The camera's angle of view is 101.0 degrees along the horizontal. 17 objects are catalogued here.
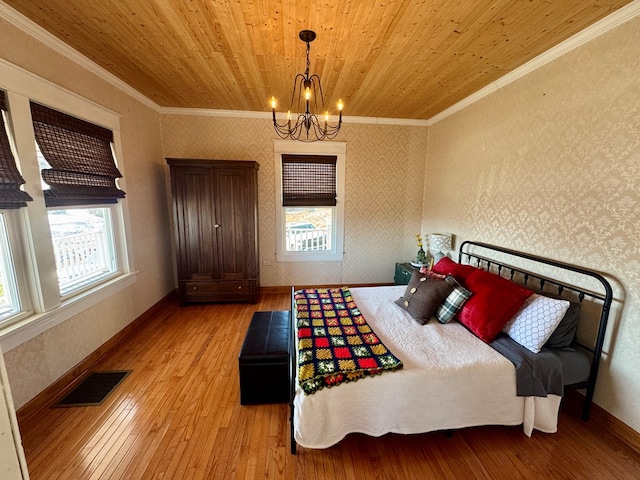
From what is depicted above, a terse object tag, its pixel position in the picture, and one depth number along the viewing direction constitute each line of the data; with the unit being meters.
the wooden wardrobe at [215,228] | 3.42
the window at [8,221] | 1.71
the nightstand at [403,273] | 3.72
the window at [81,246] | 2.22
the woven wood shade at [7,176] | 1.69
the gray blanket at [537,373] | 1.67
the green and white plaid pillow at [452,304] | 2.20
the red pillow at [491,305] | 1.96
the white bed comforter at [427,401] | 1.53
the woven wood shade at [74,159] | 2.01
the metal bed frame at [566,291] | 1.73
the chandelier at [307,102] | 1.97
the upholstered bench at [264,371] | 1.96
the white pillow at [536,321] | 1.78
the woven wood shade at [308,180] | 4.02
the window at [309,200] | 4.00
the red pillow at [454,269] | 2.45
